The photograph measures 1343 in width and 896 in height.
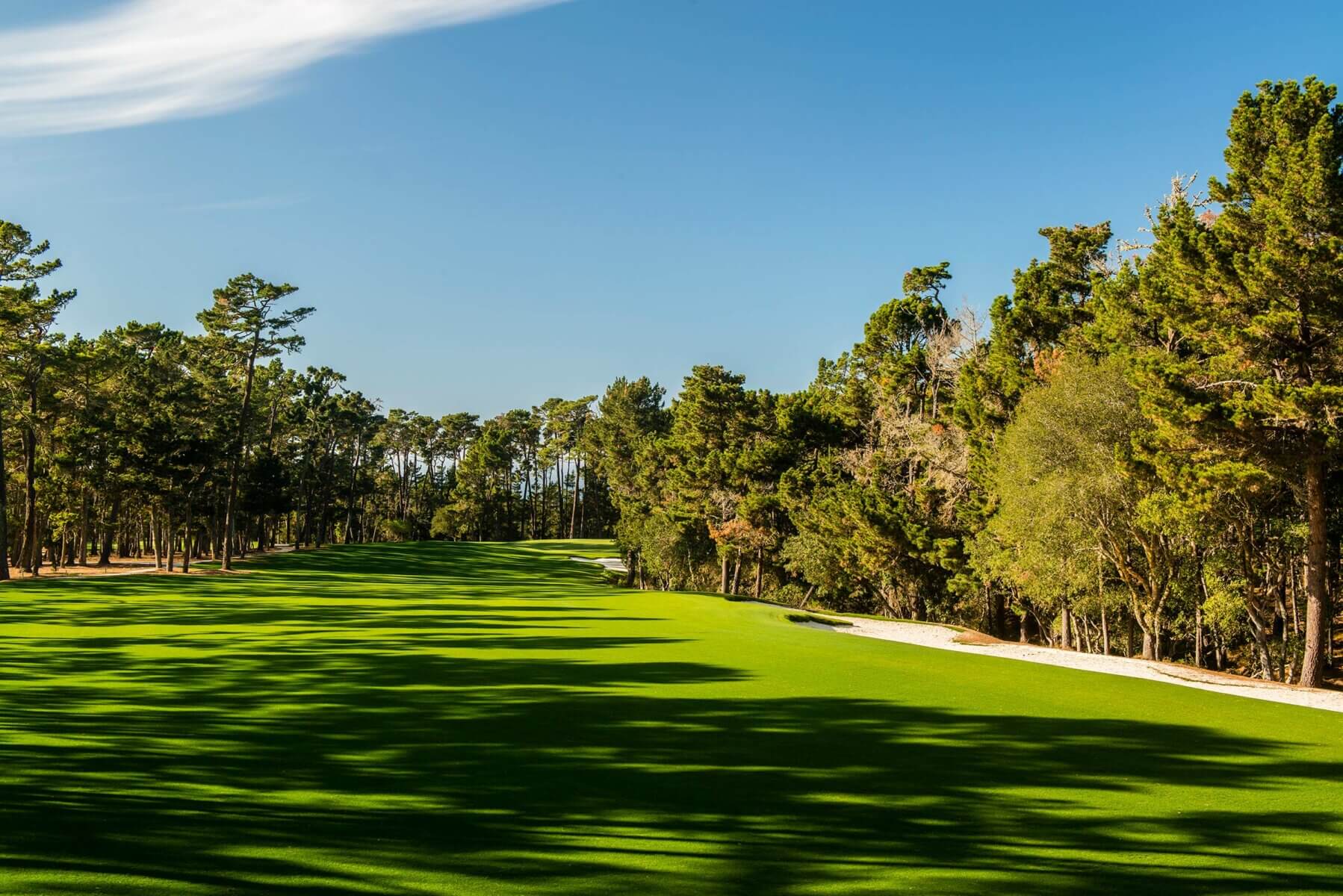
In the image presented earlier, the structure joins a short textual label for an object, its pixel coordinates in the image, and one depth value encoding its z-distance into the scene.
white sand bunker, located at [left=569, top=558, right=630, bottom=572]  78.75
